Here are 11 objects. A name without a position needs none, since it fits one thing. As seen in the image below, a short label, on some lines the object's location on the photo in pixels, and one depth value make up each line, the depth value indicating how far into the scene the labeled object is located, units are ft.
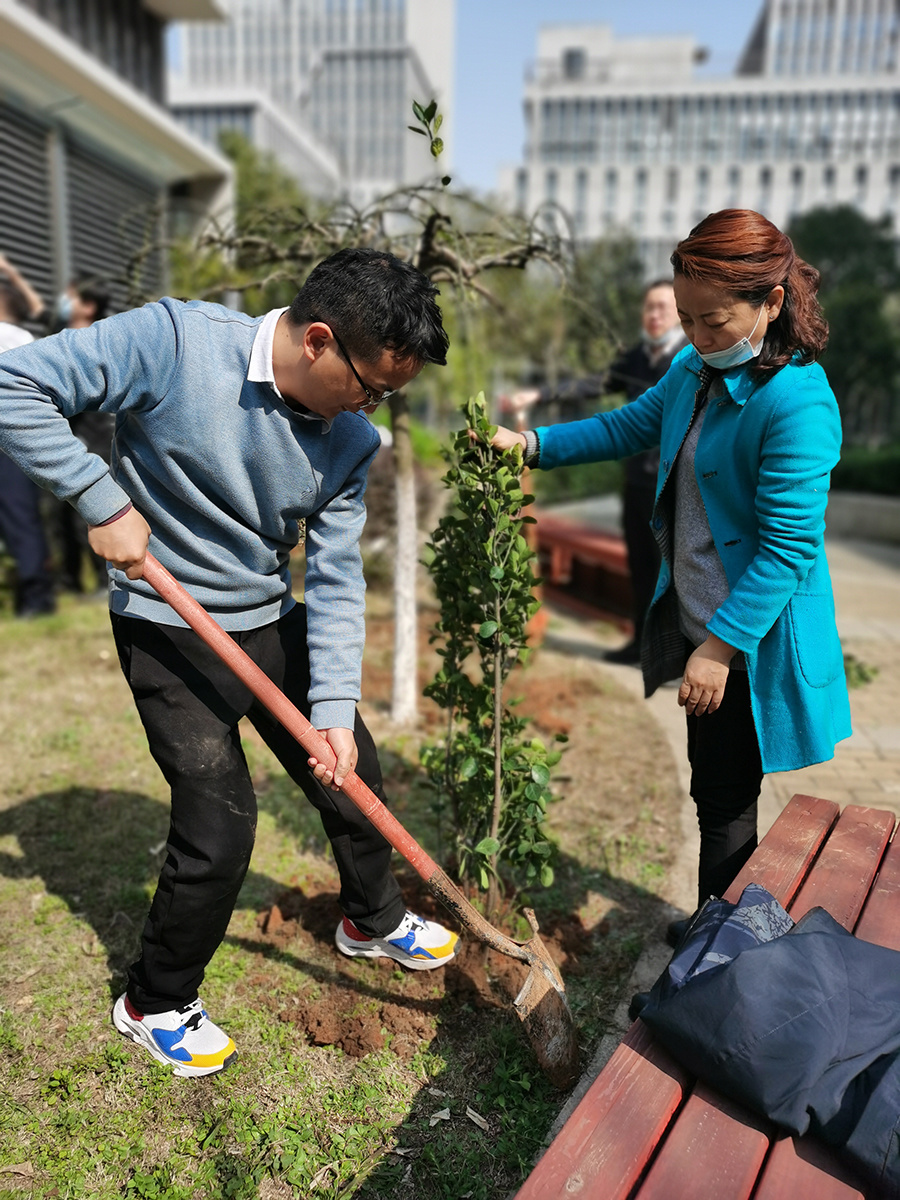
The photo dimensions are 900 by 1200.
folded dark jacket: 4.67
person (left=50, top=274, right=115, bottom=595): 17.88
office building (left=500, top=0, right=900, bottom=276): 256.32
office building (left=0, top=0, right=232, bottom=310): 23.39
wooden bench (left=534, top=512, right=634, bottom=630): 21.65
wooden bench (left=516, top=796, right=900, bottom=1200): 4.40
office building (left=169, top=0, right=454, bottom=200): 313.32
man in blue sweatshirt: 5.78
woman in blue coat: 6.09
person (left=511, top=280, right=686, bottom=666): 15.72
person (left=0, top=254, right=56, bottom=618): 18.57
